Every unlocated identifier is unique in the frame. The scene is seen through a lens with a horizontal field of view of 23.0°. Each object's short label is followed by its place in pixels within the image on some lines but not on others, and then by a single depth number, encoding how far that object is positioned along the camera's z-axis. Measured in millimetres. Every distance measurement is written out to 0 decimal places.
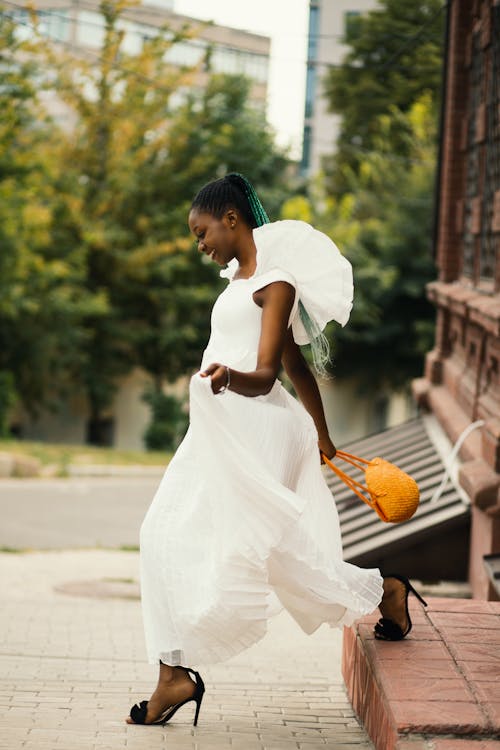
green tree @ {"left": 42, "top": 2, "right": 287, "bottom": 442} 32031
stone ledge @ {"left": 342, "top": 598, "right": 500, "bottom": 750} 3658
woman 4273
